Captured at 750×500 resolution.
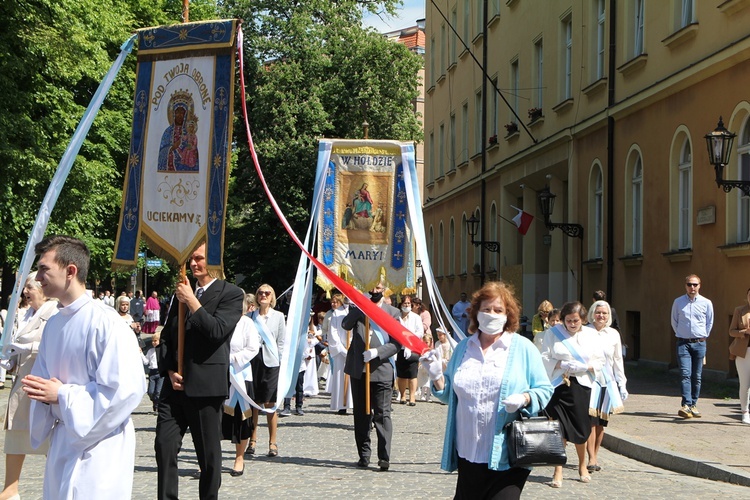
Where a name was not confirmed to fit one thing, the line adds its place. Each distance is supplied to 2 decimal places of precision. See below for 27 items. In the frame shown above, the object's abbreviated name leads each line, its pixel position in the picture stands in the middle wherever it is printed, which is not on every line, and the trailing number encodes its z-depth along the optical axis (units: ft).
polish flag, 98.02
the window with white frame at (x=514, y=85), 107.96
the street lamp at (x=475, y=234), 111.45
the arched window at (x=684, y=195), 66.59
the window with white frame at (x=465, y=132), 131.75
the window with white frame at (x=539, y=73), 98.89
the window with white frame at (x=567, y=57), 90.74
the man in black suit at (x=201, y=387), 24.77
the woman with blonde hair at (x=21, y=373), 28.71
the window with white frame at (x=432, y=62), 153.28
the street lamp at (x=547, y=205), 78.49
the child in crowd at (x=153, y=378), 52.37
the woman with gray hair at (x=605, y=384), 35.12
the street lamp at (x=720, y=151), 45.34
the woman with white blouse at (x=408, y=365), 56.90
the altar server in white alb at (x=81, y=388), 15.42
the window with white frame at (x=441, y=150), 146.20
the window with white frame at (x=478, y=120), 124.77
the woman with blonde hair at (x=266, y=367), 40.01
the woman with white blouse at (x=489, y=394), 19.90
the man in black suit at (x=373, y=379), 36.91
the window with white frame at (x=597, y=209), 83.41
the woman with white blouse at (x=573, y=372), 33.50
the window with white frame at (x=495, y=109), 115.44
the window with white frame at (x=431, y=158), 154.10
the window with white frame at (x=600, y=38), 82.64
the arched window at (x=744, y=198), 58.08
